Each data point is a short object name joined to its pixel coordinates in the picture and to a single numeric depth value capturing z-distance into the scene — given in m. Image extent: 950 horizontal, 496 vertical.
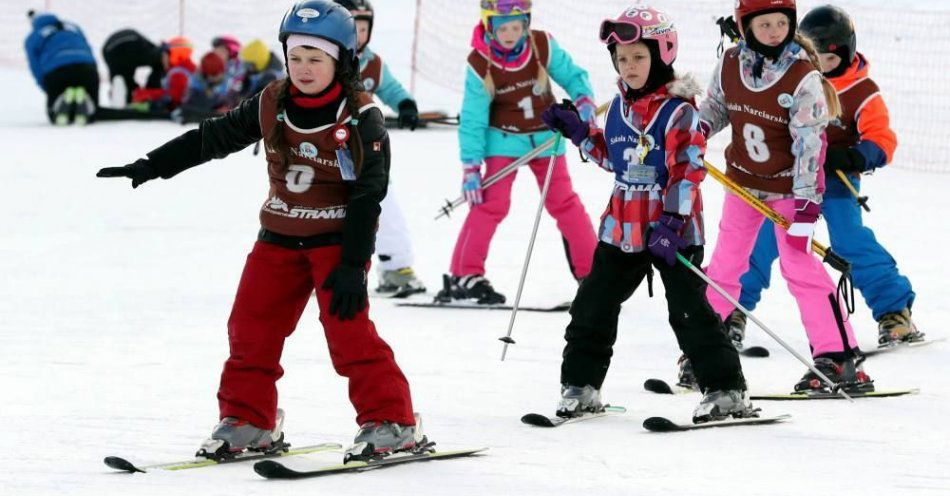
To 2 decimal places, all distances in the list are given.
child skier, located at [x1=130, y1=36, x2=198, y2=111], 38.81
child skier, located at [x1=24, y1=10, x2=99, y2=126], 37.19
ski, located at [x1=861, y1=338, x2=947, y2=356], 15.46
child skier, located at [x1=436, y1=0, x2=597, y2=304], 17.80
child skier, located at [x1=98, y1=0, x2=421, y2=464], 10.10
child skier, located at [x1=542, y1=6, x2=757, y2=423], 11.48
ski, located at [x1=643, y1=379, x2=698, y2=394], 13.24
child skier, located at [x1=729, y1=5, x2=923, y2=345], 14.63
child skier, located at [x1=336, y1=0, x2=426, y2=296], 18.30
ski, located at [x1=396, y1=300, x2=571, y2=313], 17.77
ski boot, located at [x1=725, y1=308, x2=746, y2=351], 15.30
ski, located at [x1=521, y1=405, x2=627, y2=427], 11.70
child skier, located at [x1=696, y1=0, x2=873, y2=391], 12.69
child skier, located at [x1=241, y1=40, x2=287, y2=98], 37.69
